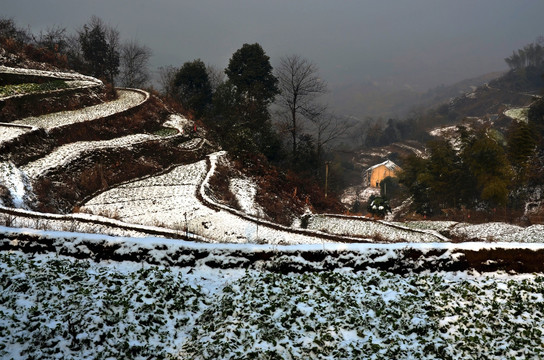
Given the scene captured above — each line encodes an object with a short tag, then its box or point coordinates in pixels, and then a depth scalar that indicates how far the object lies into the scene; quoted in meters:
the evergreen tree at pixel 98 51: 43.50
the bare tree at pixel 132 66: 53.69
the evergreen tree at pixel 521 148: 33.88
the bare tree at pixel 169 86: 43.23
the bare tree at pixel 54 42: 45.08
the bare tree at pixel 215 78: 55.86
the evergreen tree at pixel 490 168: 32.43
